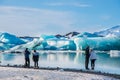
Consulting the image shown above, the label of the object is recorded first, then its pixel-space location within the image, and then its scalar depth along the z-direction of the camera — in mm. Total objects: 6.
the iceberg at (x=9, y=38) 70891
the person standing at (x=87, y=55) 17221
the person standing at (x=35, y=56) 18152
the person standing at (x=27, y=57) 18612
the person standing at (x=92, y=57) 17169
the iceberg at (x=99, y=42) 67428
